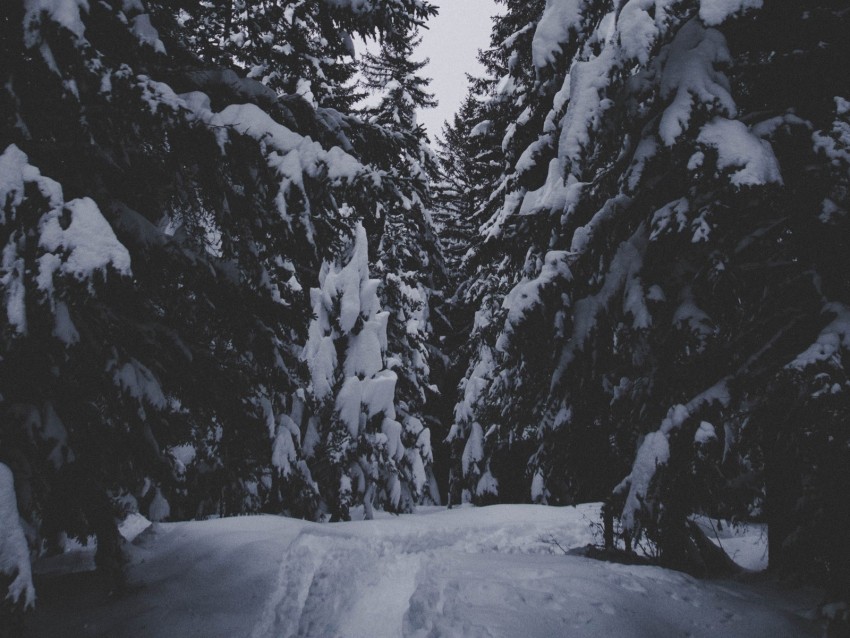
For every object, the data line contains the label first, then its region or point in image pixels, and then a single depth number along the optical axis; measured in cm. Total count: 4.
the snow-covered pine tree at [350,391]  1050
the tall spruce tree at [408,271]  1523
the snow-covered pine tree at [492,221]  822
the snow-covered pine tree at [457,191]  2076
